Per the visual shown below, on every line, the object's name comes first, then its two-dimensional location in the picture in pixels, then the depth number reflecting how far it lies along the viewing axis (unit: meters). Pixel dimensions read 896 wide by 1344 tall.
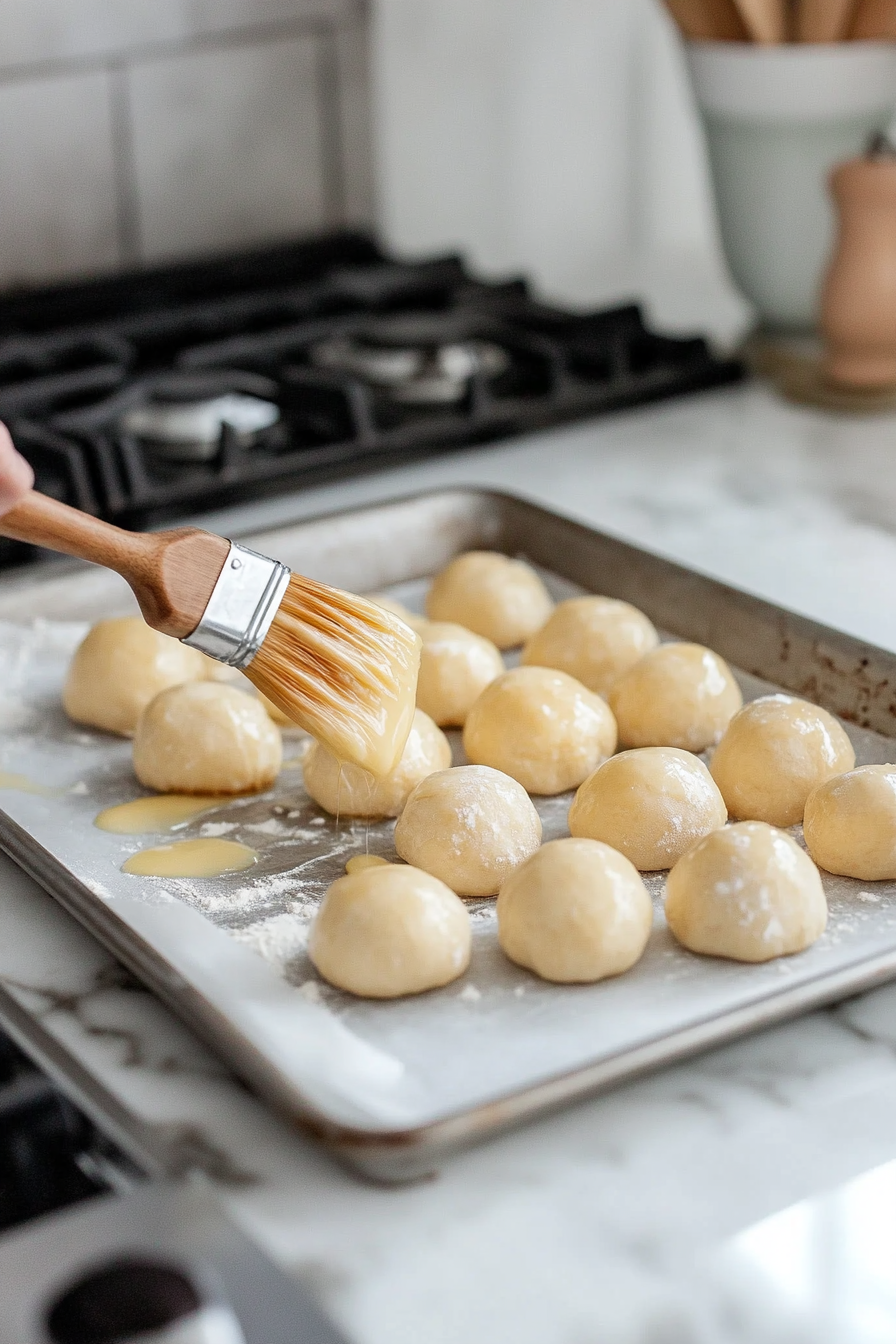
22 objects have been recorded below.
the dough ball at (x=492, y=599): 1.23
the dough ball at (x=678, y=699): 1.08
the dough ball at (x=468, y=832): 0.92
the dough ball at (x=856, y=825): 0.88
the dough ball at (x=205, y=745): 1.03
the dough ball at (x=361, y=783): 1.00
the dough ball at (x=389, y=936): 0.79
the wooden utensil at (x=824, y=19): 1.52
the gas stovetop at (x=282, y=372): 1.37
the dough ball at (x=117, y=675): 1.11
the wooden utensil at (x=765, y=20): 1.53
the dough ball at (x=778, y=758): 0.98
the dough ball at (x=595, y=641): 1.16
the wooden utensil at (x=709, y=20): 1.59
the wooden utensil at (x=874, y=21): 1.53
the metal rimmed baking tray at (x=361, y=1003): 0.70
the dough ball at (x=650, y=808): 0.93
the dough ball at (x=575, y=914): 0.79
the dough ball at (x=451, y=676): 1.13
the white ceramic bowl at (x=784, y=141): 1.54
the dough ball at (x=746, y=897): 0.80
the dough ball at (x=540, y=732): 1.04
